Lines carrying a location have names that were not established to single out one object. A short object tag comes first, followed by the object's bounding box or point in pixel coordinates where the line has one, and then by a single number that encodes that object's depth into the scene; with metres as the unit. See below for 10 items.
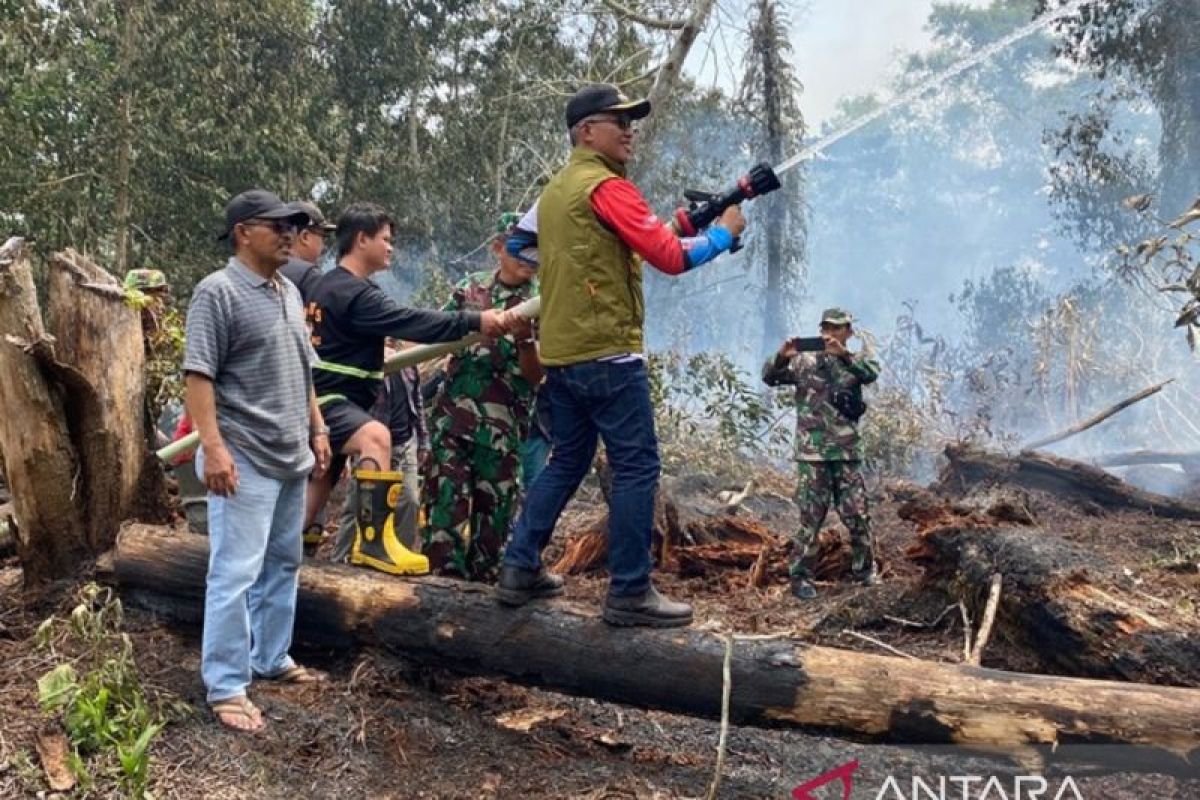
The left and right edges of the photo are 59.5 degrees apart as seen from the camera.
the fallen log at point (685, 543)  7.63
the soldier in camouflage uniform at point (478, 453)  4.85
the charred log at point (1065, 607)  4.06
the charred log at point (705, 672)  3.29
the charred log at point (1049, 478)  10.10
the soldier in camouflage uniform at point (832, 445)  7.02
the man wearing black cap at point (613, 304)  3.73
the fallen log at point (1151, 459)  12.93
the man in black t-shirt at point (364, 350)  4.39
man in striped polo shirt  3.62
